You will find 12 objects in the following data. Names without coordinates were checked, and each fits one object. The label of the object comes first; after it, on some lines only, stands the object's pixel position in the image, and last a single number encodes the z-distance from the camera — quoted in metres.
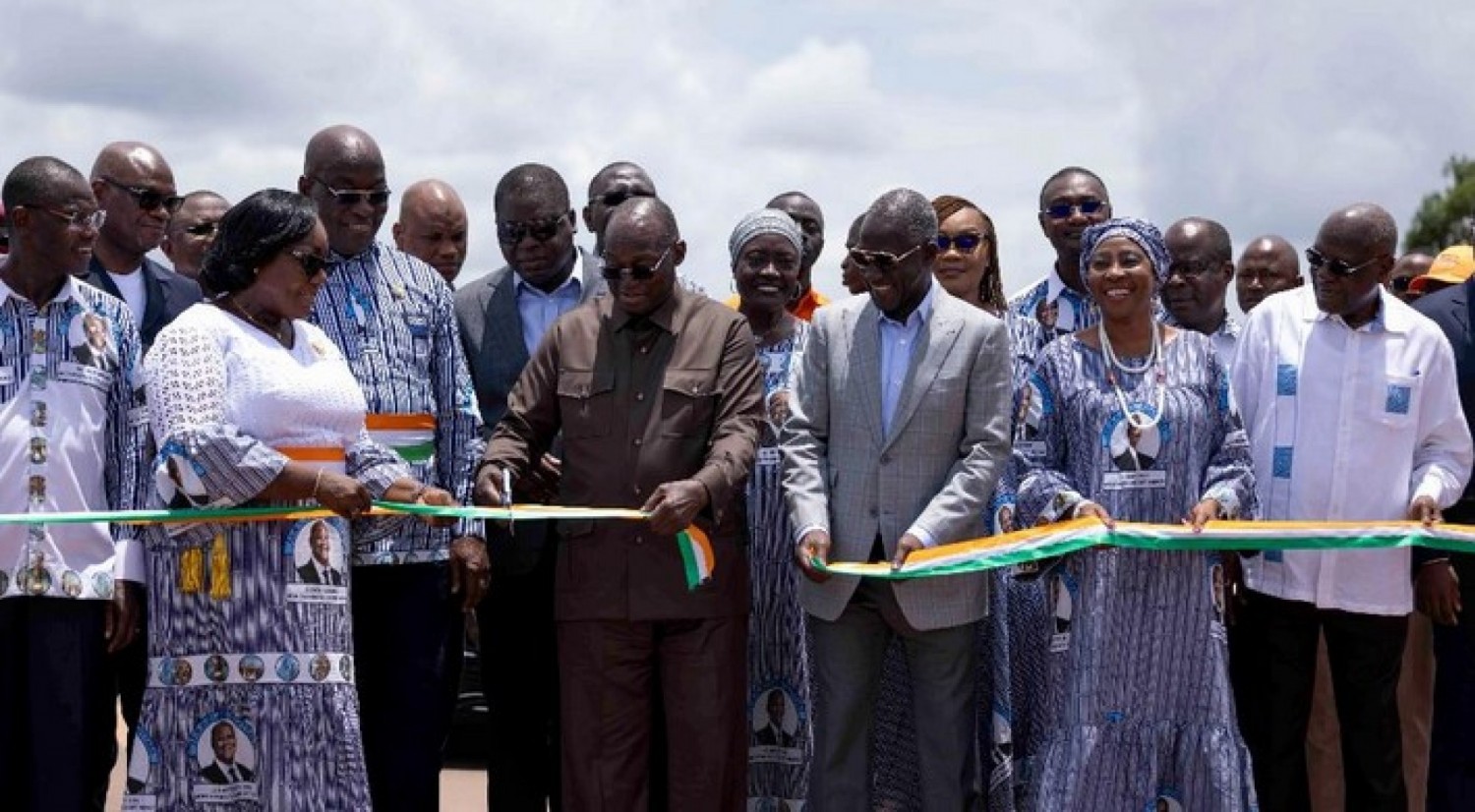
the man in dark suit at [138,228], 7.61
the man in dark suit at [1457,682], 7.55
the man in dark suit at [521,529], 7.38
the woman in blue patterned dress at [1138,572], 6.59
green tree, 48.28
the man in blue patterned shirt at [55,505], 6.41
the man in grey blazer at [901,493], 6.75
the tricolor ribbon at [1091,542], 6.47
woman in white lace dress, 6.01
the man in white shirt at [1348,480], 7.04
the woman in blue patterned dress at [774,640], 7.46
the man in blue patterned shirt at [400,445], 6.86
